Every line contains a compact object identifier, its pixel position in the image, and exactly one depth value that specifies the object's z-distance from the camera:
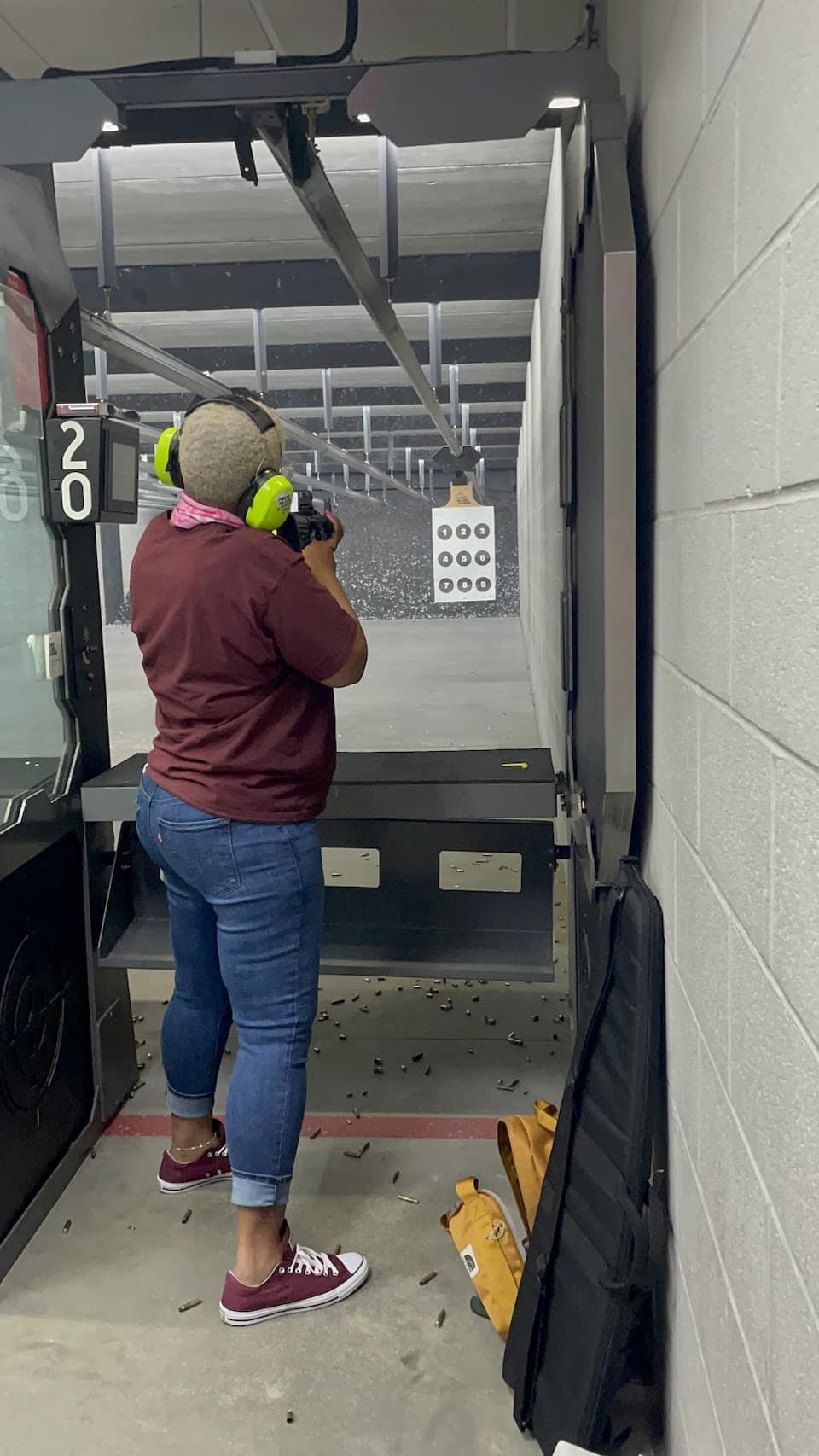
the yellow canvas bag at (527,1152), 1.81
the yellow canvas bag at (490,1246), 1.69
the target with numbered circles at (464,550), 12.61
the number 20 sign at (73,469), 2.06
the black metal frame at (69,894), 1.96
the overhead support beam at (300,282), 4.38
